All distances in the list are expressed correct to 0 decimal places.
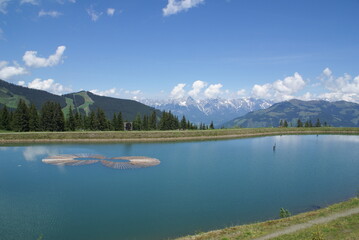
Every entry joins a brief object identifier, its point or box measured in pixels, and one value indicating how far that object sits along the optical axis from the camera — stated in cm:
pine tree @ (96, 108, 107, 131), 9856
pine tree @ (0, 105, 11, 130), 8806
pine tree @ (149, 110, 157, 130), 11038
